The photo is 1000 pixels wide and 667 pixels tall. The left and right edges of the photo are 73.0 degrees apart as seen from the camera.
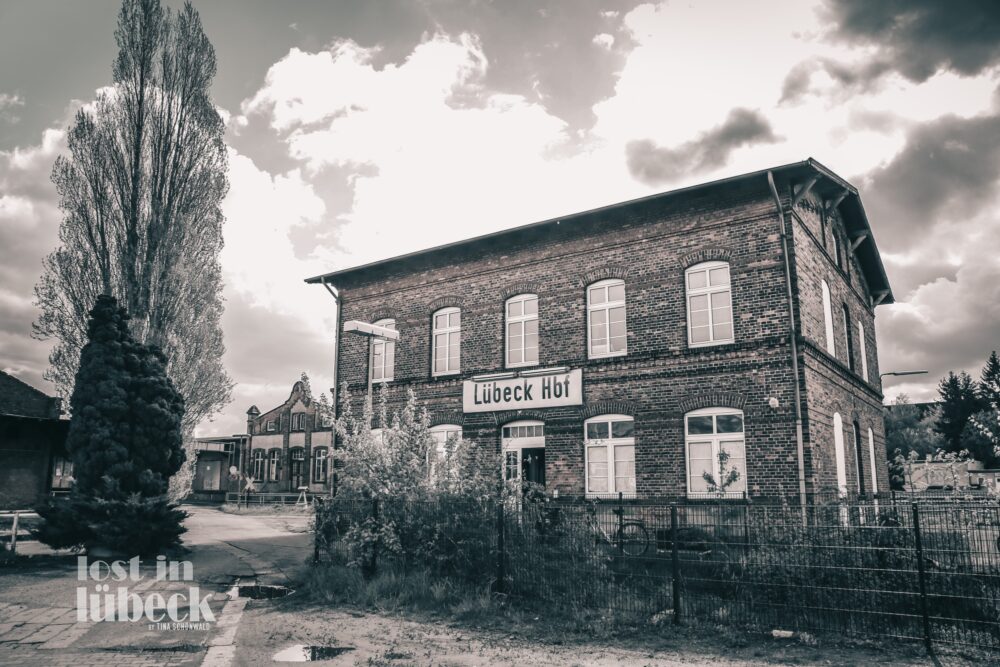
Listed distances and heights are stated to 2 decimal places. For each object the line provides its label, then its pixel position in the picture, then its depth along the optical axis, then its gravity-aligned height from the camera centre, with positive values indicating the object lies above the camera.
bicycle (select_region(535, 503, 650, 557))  8.89 -1.03
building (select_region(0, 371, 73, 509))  21.08 -0.02
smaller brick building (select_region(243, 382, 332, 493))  46.78 +0.64
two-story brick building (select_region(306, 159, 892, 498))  13.46 +2.58
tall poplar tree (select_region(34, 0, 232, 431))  18.80 +6.93
